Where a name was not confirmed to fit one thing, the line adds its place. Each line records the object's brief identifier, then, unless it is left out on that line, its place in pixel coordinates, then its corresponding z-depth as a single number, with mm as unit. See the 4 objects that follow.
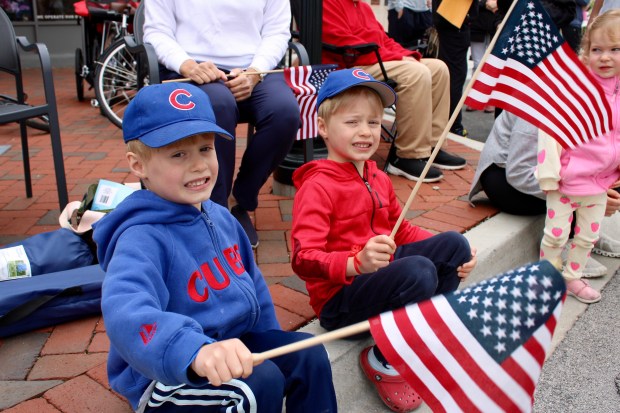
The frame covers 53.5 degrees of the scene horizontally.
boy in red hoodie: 2109
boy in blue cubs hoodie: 1441
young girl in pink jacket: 3014
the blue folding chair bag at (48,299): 2236
